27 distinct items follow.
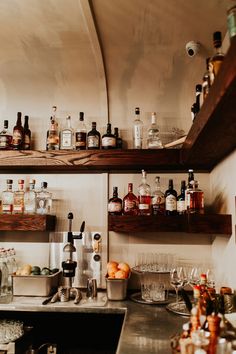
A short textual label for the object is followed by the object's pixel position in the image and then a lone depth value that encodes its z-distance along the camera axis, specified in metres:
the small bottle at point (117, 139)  2.76
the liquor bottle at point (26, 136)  2.83
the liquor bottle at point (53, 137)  2.79
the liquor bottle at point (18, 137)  2.78
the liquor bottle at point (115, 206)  2.56
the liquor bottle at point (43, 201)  2.82
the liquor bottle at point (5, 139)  2.77
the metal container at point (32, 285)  2.45
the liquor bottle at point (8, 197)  2.74
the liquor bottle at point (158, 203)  2.58
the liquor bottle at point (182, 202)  2.52
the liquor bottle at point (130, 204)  2.60
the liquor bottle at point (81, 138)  2.72
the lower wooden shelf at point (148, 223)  2.41
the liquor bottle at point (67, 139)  2.78
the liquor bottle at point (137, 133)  2.72
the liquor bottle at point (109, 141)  2.66
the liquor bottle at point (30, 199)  2.75
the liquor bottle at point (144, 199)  2.54
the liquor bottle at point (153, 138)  2.76
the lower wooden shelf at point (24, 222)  2.56
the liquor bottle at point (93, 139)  2.70
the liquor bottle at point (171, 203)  2.54
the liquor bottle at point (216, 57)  1.59
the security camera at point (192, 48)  2.40
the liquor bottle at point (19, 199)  2.71
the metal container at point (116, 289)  2.37
